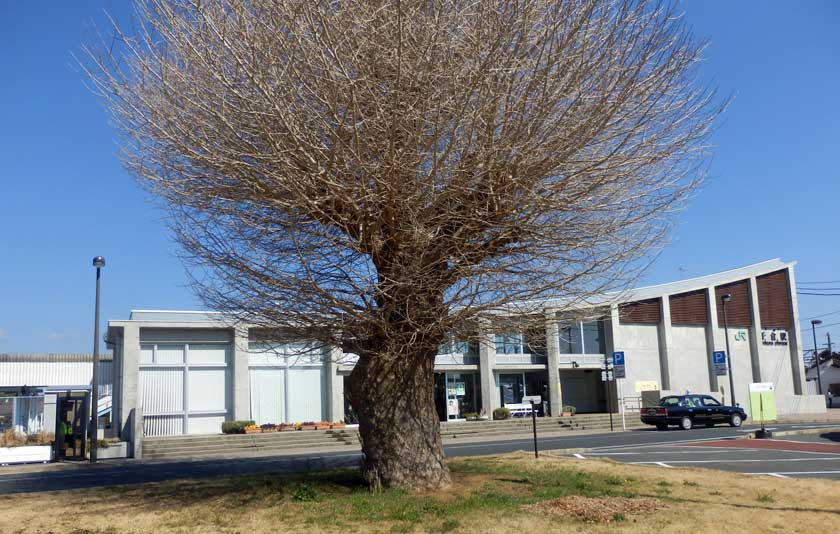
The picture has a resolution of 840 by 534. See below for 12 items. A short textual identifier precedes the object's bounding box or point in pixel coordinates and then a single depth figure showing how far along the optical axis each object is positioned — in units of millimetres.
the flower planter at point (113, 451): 23906
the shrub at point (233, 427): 29406
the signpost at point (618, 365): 30000
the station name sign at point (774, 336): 44688
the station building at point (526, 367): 29984
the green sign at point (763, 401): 31688
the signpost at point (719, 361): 34625
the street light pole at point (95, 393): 22312
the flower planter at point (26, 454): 21875
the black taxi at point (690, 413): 30047
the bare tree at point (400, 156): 9117
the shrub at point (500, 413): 35469
